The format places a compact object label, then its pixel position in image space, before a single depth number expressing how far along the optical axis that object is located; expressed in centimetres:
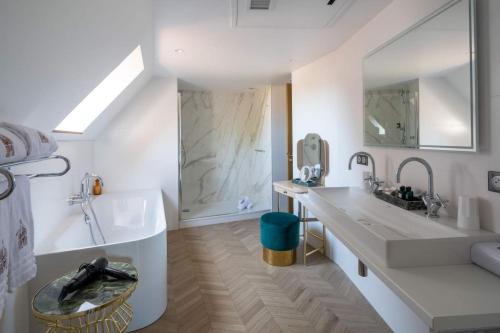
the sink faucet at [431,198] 142
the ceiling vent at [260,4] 181
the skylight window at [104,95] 293
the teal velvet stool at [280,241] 280
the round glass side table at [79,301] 116
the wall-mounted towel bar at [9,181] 83
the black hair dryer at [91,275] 129
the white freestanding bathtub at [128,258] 170
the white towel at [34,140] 122
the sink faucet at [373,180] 205
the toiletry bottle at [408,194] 164
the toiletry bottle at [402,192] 168
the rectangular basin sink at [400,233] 109
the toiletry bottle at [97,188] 358
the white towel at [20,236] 118
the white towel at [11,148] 104
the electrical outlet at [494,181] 117
